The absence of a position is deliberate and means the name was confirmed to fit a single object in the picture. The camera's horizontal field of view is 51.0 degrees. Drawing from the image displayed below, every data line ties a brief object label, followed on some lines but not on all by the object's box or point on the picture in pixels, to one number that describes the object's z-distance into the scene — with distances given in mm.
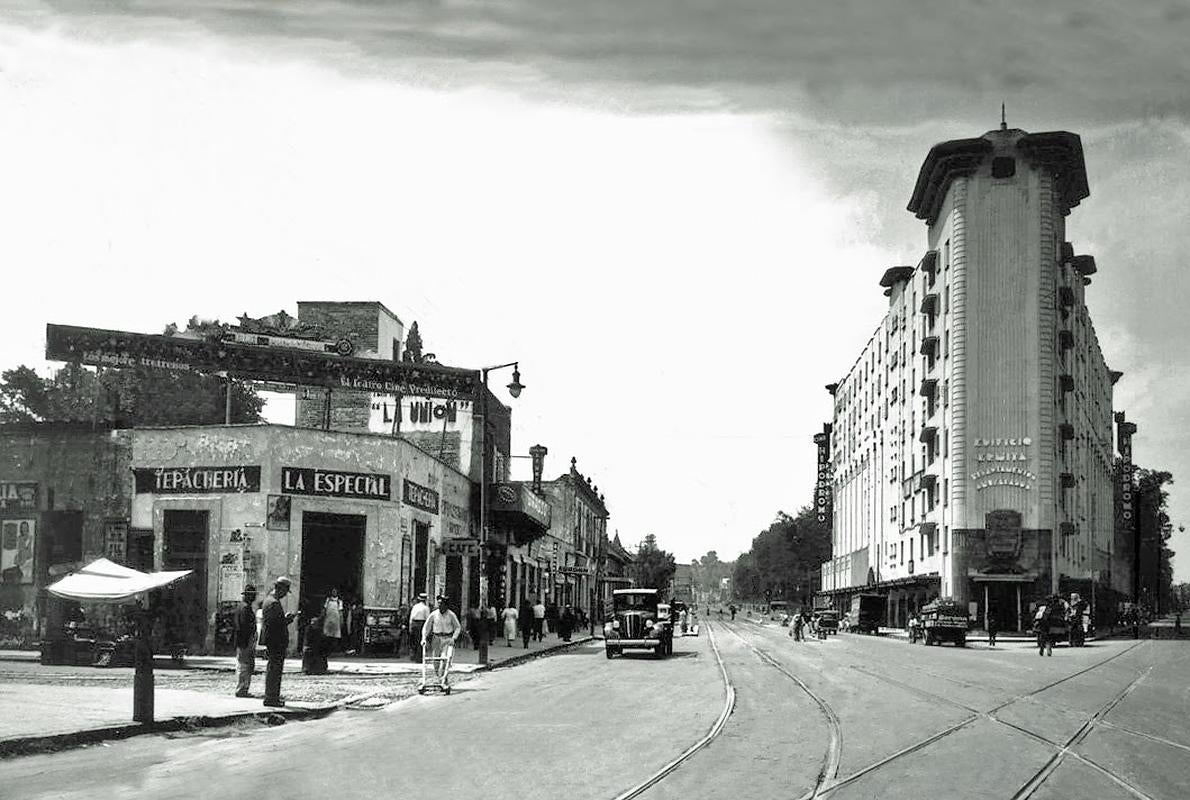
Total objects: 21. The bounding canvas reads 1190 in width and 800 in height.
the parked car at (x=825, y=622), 58031
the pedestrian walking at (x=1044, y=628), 39344
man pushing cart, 20953
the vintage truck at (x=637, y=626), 34344
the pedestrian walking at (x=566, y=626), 49000
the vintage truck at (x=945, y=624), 48734
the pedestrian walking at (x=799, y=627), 52969
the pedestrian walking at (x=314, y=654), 23094
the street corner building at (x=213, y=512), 30297
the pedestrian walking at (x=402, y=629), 30297
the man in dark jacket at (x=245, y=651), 17952
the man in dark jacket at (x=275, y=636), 16703
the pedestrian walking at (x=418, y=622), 28562
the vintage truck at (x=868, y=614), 71000
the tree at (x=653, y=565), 128750
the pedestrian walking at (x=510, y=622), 41656
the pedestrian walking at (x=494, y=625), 40875
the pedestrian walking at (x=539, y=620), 44500
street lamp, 30922
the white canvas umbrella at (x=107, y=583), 18312
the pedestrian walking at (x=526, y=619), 40531
